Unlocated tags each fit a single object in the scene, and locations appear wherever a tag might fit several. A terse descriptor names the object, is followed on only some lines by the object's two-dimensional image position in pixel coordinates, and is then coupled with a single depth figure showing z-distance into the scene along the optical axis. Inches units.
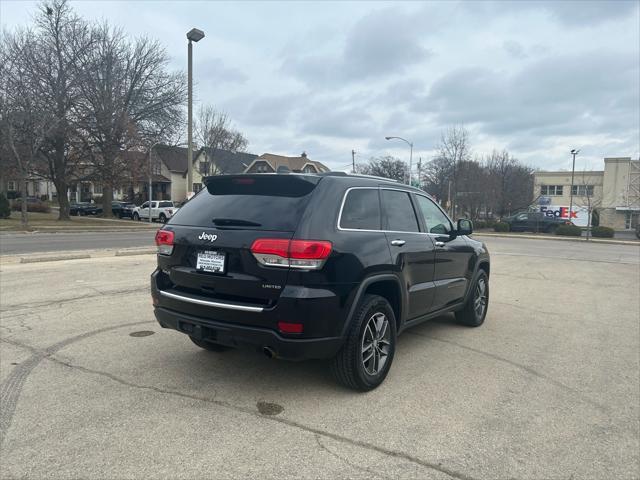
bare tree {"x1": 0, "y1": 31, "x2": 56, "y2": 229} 948.6
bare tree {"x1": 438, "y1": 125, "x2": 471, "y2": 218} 1867.6
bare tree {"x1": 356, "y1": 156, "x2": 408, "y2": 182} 2921.3
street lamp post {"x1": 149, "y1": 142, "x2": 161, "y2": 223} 1390.3
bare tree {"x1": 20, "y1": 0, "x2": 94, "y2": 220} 1054.4
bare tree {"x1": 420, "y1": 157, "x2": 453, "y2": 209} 2026.0
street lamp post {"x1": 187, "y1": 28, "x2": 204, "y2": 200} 647.8
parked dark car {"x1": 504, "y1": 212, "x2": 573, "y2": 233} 1665.8
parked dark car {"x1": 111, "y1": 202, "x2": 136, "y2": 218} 1784.0
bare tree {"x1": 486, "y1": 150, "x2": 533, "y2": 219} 2012.8
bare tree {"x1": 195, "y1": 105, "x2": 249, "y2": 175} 1866.4
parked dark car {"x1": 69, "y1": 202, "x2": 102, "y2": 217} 1828.2
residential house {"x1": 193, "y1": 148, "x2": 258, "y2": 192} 1916.8
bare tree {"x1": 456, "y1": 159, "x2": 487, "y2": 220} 1823.3
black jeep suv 139.6
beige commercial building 2197.3
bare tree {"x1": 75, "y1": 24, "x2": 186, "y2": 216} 1194.0
